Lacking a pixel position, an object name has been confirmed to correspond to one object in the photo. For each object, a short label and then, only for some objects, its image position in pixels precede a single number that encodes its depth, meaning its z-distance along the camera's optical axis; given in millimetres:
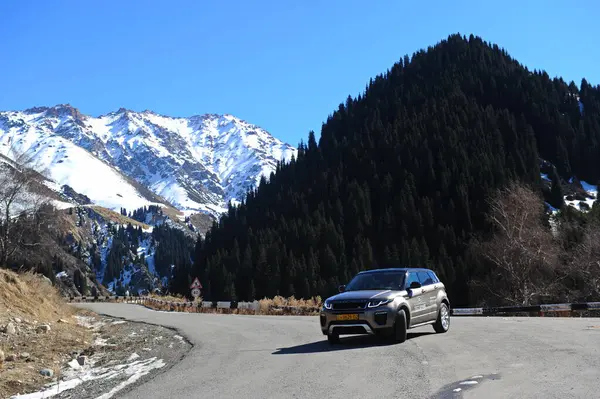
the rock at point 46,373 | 10164
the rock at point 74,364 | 11297
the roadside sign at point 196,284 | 38075
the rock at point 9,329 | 13492
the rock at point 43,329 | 15195
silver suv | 12359
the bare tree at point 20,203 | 42406
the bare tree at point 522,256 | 45688
